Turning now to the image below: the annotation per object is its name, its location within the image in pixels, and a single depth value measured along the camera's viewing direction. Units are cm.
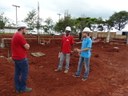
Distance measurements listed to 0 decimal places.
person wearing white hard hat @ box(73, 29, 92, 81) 296
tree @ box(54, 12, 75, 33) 1116
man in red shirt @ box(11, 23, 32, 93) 235
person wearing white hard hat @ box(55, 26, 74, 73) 328
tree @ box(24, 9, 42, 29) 741
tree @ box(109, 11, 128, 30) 2208
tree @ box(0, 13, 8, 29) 919
